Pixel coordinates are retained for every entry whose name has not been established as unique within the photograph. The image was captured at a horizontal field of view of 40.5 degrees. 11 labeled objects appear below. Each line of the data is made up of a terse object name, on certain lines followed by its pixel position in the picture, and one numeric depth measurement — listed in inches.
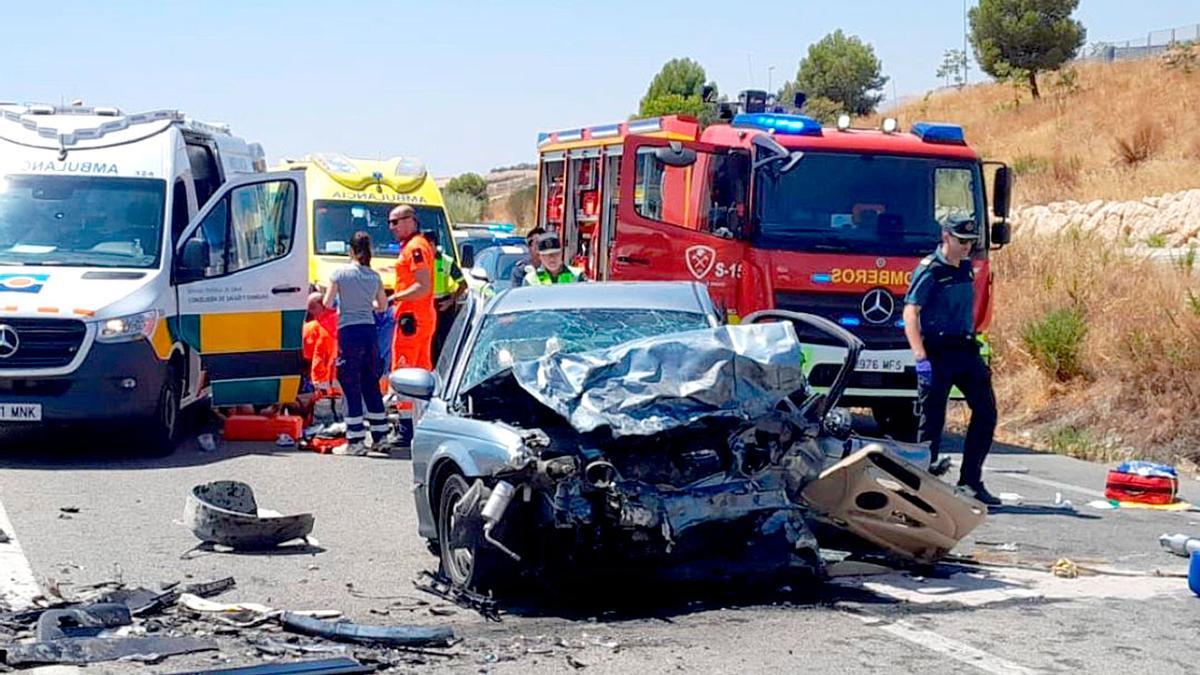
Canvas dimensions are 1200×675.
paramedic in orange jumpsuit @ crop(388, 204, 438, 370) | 560.4
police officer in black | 433.7
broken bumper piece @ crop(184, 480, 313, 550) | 357.4
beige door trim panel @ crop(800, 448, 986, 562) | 314.0
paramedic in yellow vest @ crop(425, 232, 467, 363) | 656.4
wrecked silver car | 287.0
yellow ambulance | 742.5
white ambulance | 503.5
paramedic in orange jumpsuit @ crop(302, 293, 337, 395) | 596.4
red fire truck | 553.9
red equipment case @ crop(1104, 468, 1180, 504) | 453.4
